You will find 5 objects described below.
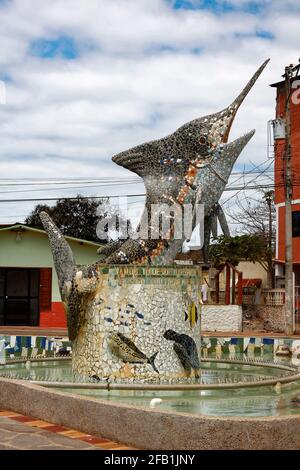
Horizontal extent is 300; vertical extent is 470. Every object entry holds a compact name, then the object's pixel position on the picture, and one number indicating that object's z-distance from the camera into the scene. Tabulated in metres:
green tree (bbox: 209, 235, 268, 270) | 31.51
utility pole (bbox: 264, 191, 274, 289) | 39.50
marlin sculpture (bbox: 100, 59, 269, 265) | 10.86
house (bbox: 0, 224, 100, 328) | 27.50
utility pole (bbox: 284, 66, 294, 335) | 23.06
